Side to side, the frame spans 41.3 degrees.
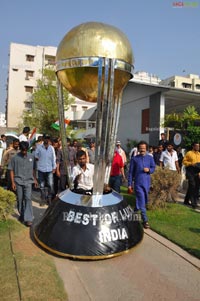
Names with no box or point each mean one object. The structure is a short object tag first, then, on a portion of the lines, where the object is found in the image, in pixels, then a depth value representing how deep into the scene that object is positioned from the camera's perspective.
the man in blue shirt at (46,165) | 6.82
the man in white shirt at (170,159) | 7.60
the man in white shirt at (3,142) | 10.45
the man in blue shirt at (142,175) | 5.34
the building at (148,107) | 13.77
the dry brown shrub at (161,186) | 6.59
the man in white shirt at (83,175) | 4.89
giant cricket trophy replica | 3.90
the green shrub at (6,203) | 5.24
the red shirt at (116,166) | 6.95
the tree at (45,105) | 25.48
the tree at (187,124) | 11.31
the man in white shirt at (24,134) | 8.68
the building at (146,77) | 48.70
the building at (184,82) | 55.28
